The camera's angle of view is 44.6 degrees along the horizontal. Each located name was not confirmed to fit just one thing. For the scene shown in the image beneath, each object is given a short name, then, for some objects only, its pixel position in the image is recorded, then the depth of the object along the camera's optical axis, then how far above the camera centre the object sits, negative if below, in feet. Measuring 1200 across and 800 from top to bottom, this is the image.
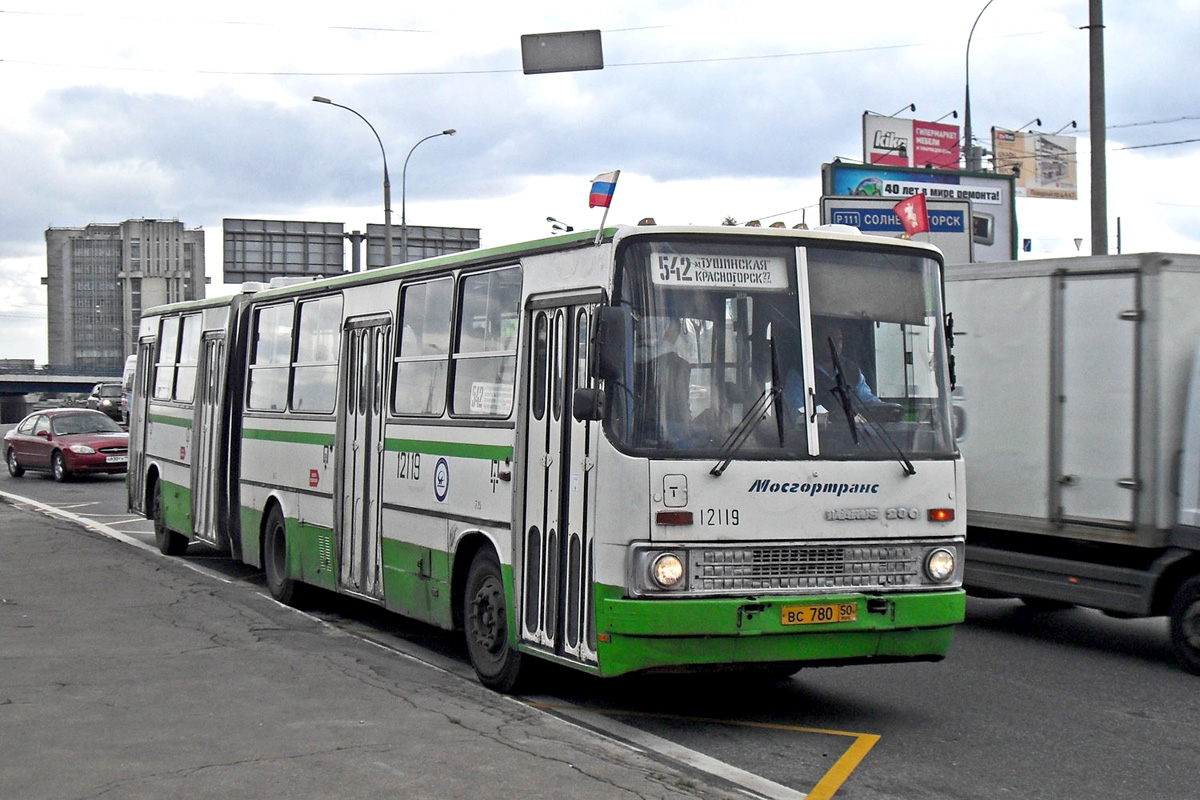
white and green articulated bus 24.97 -1.10
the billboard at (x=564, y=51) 52.06 +12.45
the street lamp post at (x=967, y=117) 106.48 +20.52
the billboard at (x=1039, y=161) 229.04 +37.76
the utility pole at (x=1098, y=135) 56.70 +10.28
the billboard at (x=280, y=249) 137.49 +14.07
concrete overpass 324.39 +3.52
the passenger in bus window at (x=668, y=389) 25.18 +0.13
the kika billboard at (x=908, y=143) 192.13 +34.25
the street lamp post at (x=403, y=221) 128.36 +15.47
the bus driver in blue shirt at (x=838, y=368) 26.07 +0.48
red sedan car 98.48 -3.32
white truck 33.58 -0.82
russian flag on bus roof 26.78 +3.79
